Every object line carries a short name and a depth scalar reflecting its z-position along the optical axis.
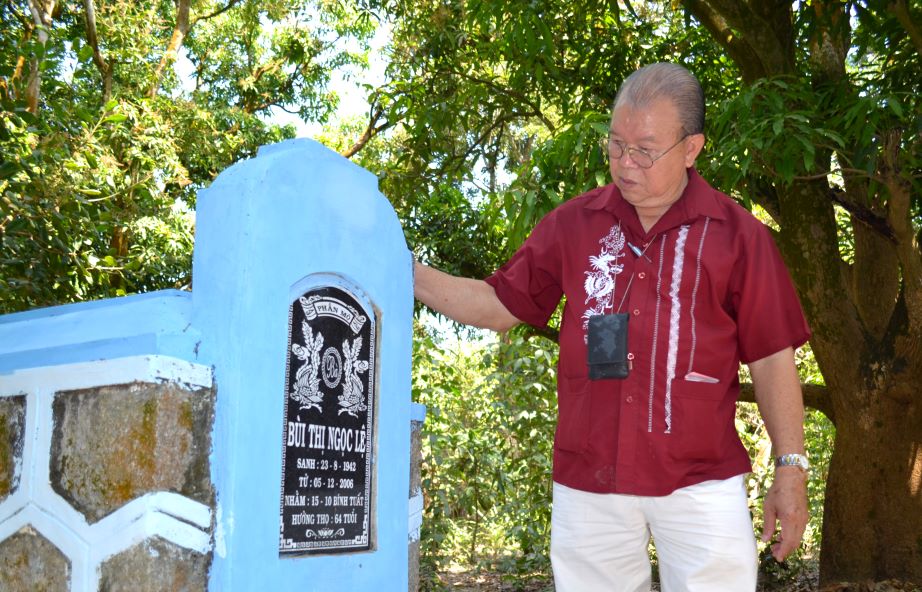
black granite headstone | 2.36
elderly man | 2.27
